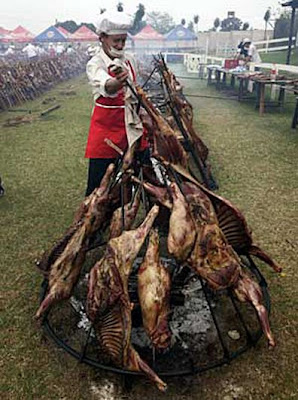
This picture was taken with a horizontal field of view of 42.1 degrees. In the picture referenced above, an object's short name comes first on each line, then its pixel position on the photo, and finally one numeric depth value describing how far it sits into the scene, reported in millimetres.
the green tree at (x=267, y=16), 36188
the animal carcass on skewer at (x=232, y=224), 2785
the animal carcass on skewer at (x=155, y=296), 2304
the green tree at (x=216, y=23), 50812
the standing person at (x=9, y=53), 28481
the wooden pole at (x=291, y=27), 15970
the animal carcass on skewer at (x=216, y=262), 2469
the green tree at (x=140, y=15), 44000
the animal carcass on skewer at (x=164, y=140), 2744
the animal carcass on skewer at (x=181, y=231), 2391
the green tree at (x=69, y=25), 53631
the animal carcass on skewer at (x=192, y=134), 5292
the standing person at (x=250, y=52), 15594
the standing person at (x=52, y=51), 27300
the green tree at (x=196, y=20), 55781
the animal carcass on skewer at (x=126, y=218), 2801
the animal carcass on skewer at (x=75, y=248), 2840
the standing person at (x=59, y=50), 28375
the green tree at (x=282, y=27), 31091
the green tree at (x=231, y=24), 45238
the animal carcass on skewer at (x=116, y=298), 2326
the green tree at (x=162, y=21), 73088
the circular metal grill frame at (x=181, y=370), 2402
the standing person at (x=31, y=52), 24334
